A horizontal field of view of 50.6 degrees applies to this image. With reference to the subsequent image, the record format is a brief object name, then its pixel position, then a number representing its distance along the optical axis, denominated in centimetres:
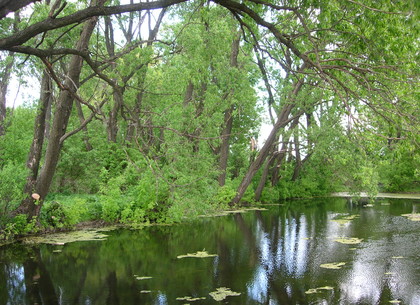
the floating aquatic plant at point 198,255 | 1103
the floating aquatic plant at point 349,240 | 1268
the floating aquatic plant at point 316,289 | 787
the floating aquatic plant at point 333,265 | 970
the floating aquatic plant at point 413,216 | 1775
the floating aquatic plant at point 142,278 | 895
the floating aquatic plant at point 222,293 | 761
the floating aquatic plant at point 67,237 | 1262
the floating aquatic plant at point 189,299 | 743
